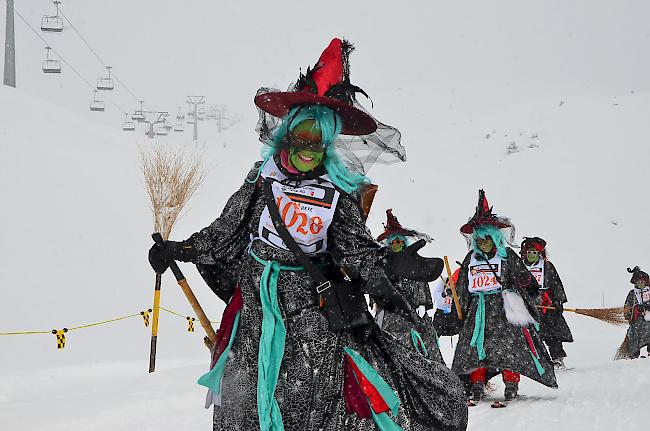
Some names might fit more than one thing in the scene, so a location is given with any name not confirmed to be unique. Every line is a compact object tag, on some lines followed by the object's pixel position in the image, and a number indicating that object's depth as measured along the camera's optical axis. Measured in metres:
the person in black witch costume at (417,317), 7.75
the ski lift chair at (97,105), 34.81
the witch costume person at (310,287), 3.34
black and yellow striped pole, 8.08
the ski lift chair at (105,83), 33.66
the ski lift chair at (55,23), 29.52
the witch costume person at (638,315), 13.27
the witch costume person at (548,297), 12.00
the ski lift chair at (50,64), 30.34
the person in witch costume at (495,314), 8.04
